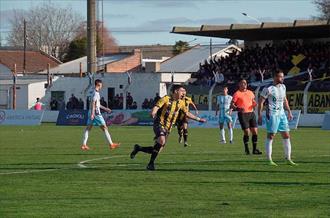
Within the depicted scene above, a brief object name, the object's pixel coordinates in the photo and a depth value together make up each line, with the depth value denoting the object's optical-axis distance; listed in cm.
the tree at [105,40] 11772
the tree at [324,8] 8994
